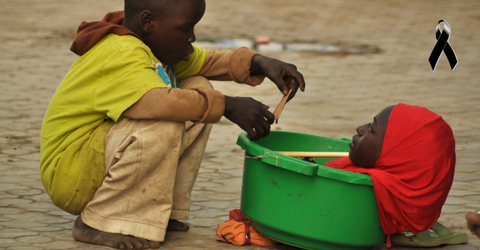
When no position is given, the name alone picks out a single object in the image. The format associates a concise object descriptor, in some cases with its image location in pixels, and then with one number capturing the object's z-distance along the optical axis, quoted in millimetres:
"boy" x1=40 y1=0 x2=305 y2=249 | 6250
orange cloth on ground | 6766
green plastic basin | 6113
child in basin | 6137
